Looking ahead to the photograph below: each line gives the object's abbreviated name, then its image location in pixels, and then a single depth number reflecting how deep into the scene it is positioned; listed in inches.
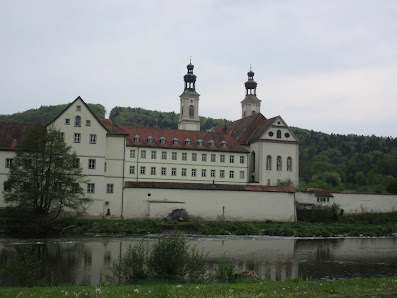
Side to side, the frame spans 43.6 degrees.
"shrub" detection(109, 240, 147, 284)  787.4
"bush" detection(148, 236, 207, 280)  787.4
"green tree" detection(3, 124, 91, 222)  1649.9
